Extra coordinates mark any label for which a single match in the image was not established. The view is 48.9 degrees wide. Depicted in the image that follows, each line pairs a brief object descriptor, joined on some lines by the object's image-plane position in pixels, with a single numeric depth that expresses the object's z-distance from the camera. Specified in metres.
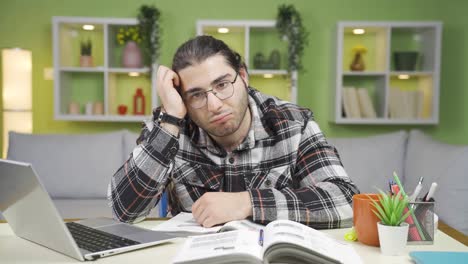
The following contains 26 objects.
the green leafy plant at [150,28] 3.91
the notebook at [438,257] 0.93
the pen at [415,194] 1.11
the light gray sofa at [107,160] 2.96
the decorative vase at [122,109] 4.00
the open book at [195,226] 1.19
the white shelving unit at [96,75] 3.88
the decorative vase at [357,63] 3.96
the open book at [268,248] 0.88
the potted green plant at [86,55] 3.95
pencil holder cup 1.10
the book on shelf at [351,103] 3.91
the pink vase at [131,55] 3.94
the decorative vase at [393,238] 1.01
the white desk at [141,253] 0.99
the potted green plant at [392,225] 1.01
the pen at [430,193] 1.11
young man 1.47
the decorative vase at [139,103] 4.03
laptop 0.95
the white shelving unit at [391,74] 3.87
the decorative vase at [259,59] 3.97
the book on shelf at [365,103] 3.92
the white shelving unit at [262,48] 3.92
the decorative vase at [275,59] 3.97
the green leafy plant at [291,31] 3.89
